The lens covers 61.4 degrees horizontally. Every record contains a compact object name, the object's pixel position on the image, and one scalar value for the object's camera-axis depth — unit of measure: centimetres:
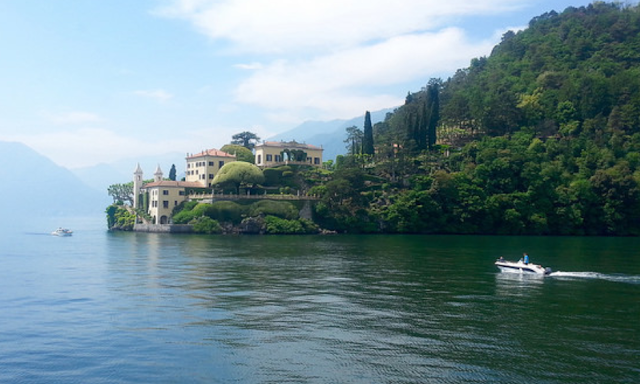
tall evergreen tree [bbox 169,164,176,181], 14250
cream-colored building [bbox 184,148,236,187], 12419
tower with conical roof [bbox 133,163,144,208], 13000
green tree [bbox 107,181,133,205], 13550
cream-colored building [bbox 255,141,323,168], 12975
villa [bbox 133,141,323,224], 11562
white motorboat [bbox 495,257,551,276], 4772
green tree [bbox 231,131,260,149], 15395
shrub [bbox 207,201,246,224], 10481
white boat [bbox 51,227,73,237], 11594
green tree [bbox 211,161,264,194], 11325
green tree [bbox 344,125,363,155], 14668
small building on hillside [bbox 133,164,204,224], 11519
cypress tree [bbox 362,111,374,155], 13538
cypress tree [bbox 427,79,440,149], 13162
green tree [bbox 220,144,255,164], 13144
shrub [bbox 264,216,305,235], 10338
